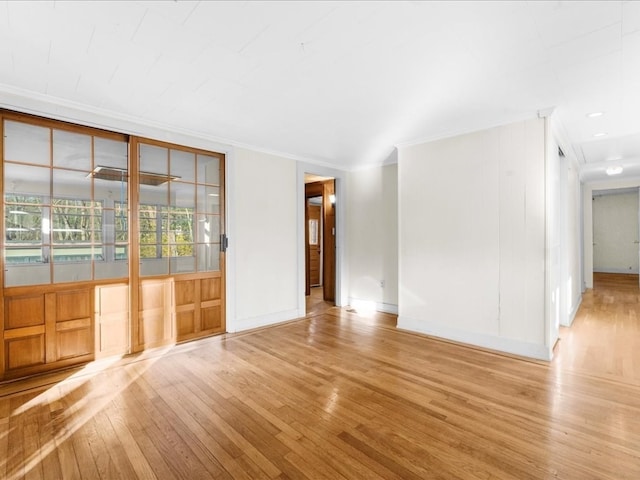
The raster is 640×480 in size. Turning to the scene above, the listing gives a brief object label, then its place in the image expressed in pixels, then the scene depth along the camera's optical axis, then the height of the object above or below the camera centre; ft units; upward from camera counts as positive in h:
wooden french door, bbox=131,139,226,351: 11.85 -0.16
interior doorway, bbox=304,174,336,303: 20.25 +0.83
